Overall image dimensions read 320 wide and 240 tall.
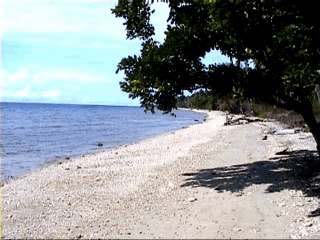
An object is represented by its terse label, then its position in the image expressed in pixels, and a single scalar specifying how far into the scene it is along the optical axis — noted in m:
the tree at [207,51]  14.75
